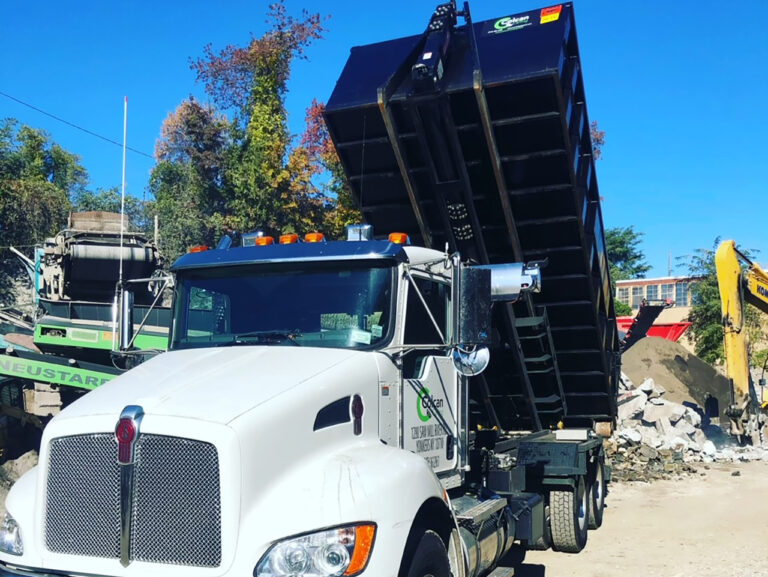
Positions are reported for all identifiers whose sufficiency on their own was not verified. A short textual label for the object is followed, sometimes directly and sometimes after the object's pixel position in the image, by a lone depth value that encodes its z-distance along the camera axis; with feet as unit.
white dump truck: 11.53
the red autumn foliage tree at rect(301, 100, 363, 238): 68.69
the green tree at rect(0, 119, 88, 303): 86.17
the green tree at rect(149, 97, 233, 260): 90.27
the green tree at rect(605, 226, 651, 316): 170.50
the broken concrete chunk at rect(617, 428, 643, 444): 46.85
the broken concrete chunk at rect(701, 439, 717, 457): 49.06
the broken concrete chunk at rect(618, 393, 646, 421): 52.06
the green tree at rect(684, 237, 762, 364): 103.53
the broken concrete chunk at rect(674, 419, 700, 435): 52.37
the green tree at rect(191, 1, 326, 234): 75.51
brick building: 173.37
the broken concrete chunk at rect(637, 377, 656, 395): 56.29
